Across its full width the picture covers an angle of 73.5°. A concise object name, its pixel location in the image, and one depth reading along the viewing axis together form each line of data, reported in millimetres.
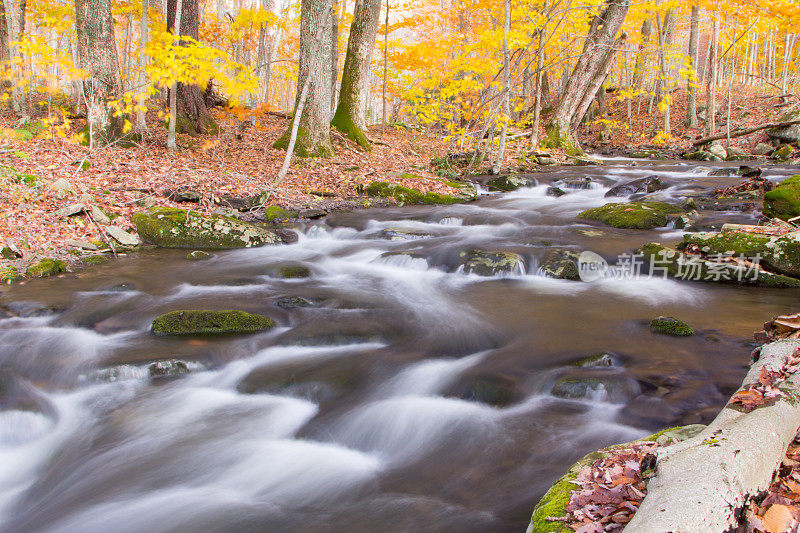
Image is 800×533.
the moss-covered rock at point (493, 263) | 7746
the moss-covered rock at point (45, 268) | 7043
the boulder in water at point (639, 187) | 12342
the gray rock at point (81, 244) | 7812
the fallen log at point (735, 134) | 16872
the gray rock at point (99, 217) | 8594
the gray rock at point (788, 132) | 16438
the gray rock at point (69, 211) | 8281
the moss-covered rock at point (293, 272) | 7757
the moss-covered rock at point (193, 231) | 8781
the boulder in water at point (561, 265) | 7484
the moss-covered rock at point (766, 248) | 6480
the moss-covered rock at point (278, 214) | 10414
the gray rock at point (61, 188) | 8812
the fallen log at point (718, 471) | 1758
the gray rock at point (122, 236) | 8406
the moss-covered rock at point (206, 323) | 5496
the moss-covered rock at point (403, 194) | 12273
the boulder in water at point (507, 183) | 13617
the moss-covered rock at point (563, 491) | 2156
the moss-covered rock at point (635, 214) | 9531
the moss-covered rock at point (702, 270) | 6588
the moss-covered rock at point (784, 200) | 7341
